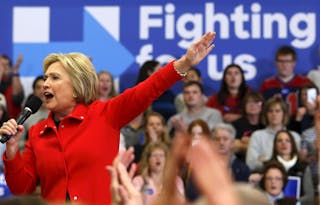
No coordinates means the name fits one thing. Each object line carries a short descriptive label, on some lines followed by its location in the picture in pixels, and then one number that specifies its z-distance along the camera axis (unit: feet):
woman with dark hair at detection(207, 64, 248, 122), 59.21
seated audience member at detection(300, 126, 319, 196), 50.03
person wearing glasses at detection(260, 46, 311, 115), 60.54
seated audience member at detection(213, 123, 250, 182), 51.09
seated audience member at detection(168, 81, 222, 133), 57.31
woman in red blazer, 27.66
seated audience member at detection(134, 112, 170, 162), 53.78
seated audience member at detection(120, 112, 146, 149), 56.34
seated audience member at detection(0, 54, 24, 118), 62.13
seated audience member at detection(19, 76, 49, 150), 57.36
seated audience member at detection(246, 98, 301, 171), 52.95
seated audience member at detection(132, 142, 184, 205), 48.01
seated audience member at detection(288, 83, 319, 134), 56.90
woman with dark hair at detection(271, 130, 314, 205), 50.08
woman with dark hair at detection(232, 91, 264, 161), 56.59
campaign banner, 63.72
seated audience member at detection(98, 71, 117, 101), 59.67
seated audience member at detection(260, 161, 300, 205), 47.19
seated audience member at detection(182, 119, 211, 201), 51.74
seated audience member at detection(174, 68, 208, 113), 60.44
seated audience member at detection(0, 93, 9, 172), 55.34
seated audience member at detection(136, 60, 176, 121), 59.77
